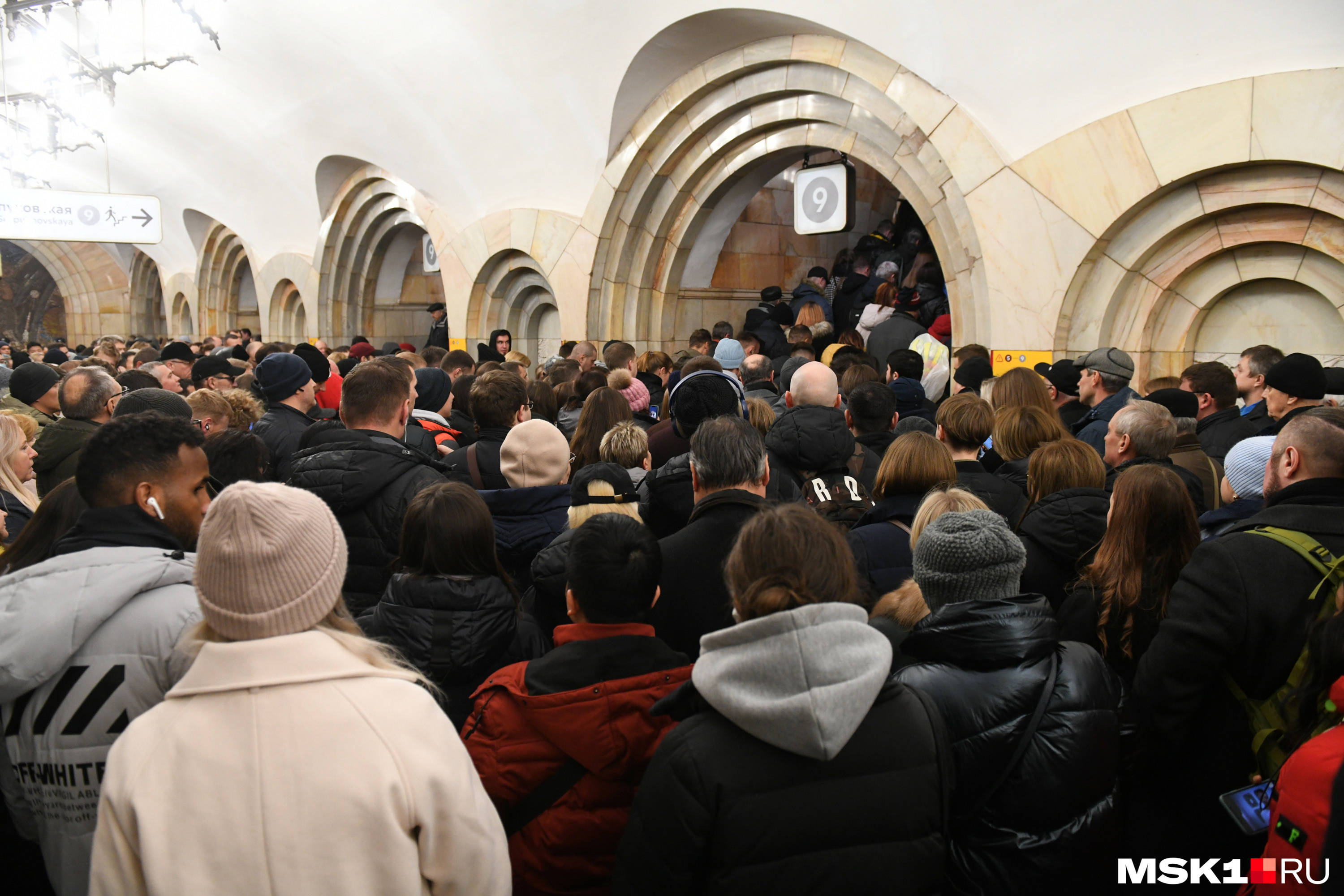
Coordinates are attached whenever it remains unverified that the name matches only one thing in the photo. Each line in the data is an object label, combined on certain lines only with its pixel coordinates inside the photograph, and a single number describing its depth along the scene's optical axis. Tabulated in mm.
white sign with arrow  11234
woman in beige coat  1223
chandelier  9438
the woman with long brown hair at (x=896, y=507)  2686
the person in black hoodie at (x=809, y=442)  3270
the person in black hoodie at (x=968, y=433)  3178
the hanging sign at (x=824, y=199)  8273
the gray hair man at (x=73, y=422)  3449
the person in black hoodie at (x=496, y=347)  8703
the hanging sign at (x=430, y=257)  13477
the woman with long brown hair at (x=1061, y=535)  2637
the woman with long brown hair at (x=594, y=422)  3957
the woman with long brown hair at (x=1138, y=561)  2361
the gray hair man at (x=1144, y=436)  3129
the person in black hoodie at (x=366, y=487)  2828
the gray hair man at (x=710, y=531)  2389
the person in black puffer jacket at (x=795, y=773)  1361
